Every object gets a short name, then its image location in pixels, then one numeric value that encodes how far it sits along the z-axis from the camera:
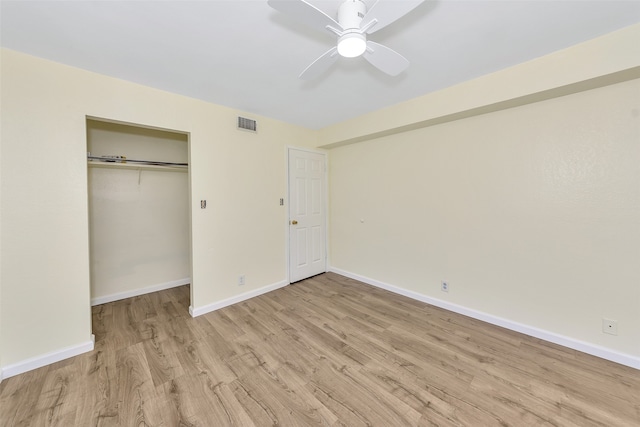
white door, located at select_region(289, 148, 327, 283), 3.77
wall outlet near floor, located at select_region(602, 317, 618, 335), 1.96
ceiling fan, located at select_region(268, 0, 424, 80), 1.21
